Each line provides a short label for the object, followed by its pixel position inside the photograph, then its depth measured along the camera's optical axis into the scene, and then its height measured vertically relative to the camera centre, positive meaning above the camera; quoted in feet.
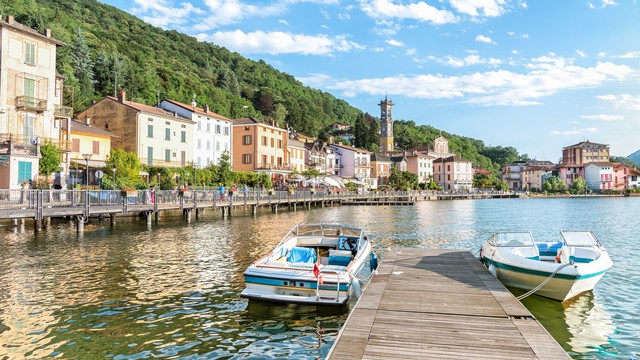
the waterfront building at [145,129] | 177.27 +23.33
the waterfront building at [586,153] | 519.68 +39.74
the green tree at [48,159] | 121.08 +7.25
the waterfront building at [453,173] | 448.65 +13.58
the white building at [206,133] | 206.39 +25.99
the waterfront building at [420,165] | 437.58 +20.86
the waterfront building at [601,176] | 472.03 +11.56
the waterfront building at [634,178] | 504.43 +10.11
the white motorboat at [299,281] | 38.58 -8.43
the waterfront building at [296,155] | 274.65 +19.69
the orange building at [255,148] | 237.45 +20.63
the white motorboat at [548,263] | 40.88 -7.54
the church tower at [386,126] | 486.79 +66.75
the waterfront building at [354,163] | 361.51 +18.88
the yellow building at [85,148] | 149.07 +13.16
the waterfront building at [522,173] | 519.19 +16.44
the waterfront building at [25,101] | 113.60 +23.30
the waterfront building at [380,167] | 391.04 +16.81
